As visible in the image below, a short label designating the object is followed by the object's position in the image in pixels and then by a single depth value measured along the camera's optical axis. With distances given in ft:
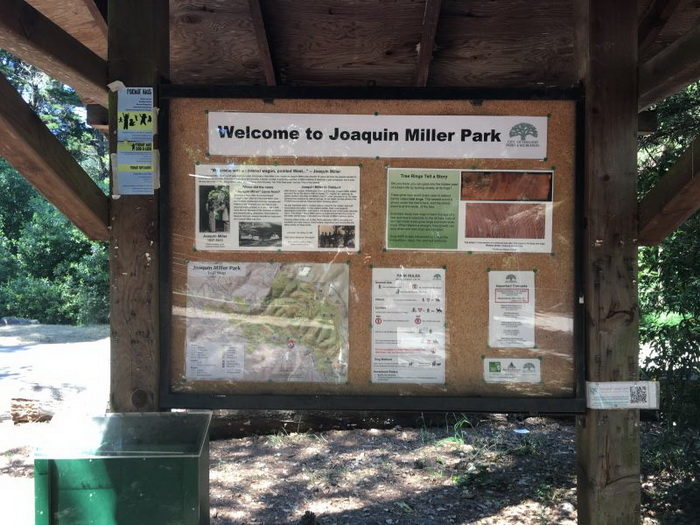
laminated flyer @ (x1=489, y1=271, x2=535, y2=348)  8.36
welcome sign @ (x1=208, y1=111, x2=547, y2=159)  8.30
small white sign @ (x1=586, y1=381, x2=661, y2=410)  8.16
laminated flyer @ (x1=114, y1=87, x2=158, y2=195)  8.33
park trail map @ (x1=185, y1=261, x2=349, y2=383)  8.40
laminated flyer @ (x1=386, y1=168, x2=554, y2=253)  8.32
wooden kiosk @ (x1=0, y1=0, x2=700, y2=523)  8.19
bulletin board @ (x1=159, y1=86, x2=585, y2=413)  8.31
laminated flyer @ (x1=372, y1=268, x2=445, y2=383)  8.36
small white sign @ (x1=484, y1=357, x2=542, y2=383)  8.36
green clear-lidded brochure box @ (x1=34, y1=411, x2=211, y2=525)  7.43
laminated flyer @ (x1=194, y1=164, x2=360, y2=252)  8.33
